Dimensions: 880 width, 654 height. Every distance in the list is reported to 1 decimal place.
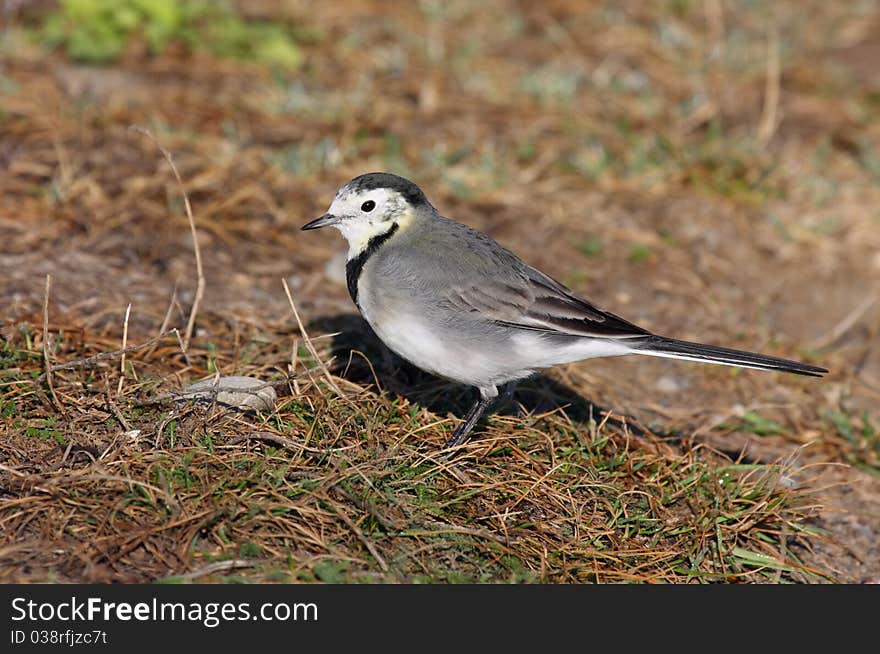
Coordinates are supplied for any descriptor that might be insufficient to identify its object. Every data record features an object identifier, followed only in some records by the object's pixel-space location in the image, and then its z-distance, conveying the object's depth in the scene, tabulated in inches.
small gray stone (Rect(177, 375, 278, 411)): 360.2
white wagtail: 370.0
